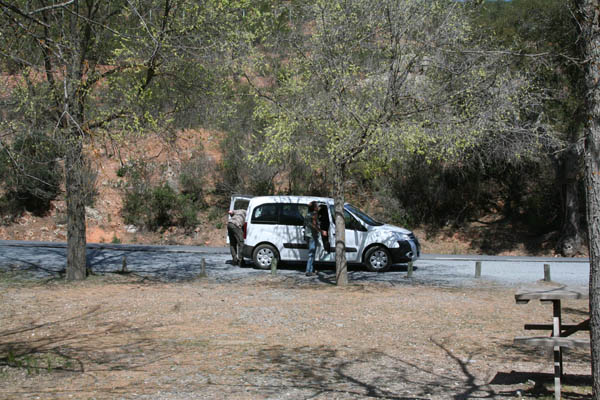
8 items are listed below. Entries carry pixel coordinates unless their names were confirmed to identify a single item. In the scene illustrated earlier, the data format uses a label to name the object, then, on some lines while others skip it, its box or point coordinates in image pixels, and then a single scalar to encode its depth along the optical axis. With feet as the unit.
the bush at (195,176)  109.50
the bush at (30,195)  94.48
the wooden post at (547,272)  45.88
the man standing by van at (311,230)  48.83
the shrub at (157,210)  101.24
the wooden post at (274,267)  49.88
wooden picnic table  19.67
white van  51.85
